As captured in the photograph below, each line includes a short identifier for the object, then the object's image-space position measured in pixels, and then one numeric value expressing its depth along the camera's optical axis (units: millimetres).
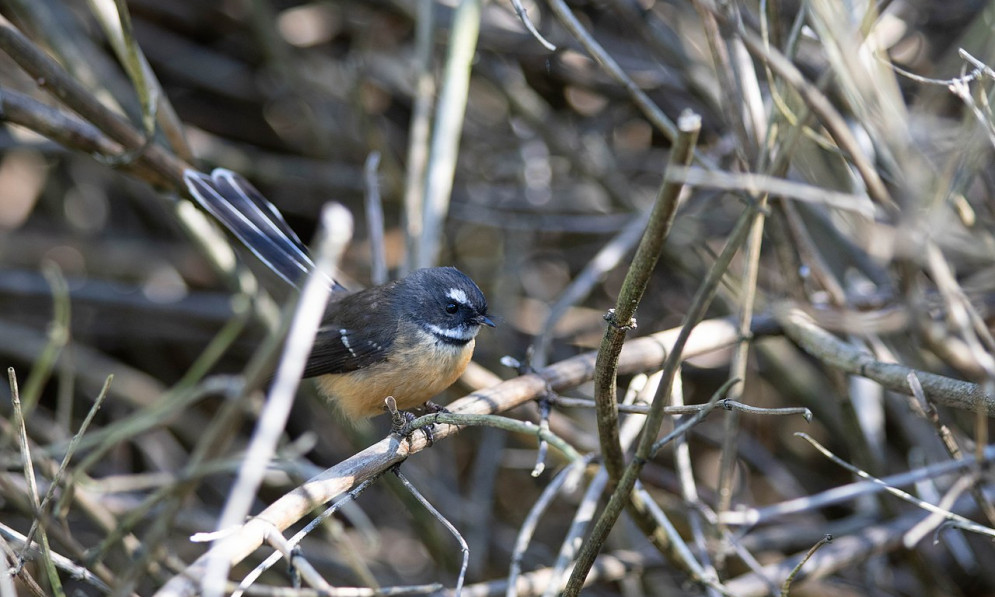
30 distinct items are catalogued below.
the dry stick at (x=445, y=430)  4102
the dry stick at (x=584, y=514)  5590
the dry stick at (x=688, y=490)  6629
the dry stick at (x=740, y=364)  6043
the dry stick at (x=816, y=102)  3979
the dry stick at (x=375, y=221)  8344
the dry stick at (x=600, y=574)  6531
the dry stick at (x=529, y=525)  5398
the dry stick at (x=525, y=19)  5445
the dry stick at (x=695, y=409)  4602
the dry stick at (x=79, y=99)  6707
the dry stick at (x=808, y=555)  4473
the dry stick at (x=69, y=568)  4912
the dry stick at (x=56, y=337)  6648
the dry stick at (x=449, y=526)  4437
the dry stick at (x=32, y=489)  4512
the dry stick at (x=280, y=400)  3187
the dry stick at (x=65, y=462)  4470
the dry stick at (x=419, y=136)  8539
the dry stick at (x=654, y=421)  3918
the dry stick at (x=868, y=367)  5031
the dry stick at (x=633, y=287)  3365
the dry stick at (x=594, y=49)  5756
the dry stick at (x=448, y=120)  8430
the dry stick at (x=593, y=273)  7871
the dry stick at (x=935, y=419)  5164
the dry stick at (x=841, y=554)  7000
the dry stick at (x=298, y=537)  4250
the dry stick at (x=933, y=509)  4936
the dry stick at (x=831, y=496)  5977
